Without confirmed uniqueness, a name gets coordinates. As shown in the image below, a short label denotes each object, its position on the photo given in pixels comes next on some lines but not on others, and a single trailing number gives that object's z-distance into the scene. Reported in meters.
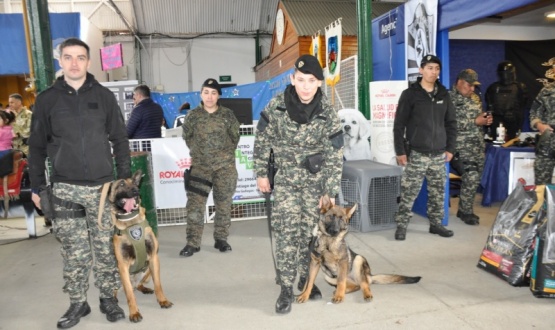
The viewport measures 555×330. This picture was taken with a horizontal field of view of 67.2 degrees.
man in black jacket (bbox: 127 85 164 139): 5.87
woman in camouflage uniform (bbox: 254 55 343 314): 2.96
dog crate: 4.97
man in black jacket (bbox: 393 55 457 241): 4.56
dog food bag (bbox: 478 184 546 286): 3.28
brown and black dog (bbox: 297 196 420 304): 3.06
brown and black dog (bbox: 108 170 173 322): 2.91
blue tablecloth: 6.22
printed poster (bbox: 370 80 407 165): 5.45
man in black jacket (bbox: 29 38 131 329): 2.76
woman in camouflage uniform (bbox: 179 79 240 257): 4.33
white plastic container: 6.55
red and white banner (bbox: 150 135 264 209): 5.63
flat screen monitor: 6.26
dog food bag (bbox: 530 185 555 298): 3.07
